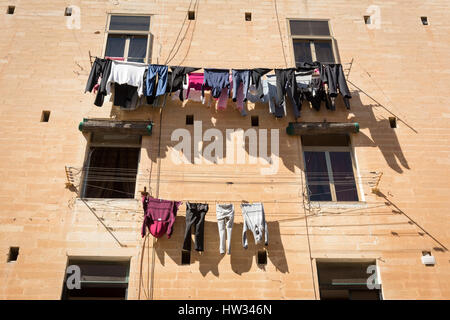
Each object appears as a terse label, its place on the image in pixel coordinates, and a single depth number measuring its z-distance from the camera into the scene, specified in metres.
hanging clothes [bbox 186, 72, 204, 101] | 11.83
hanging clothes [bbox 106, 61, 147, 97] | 11.60
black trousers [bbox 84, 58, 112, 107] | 11.46
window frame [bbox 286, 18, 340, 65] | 13.45
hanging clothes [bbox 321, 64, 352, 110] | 11.74
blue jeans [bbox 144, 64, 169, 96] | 11.55
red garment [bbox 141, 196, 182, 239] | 9.81
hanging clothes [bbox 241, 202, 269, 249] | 9.88
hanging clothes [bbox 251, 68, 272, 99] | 11.68
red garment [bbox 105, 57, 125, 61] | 12.69
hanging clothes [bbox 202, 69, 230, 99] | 11.63
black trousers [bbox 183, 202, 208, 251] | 9.77
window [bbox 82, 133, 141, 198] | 11.02
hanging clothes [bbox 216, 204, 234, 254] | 9.84
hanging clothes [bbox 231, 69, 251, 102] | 11.66
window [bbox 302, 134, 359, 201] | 11.13
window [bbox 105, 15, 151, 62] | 13.20
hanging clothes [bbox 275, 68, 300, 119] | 11.76
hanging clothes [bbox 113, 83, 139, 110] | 11.80
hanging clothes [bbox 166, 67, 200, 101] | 11.64
